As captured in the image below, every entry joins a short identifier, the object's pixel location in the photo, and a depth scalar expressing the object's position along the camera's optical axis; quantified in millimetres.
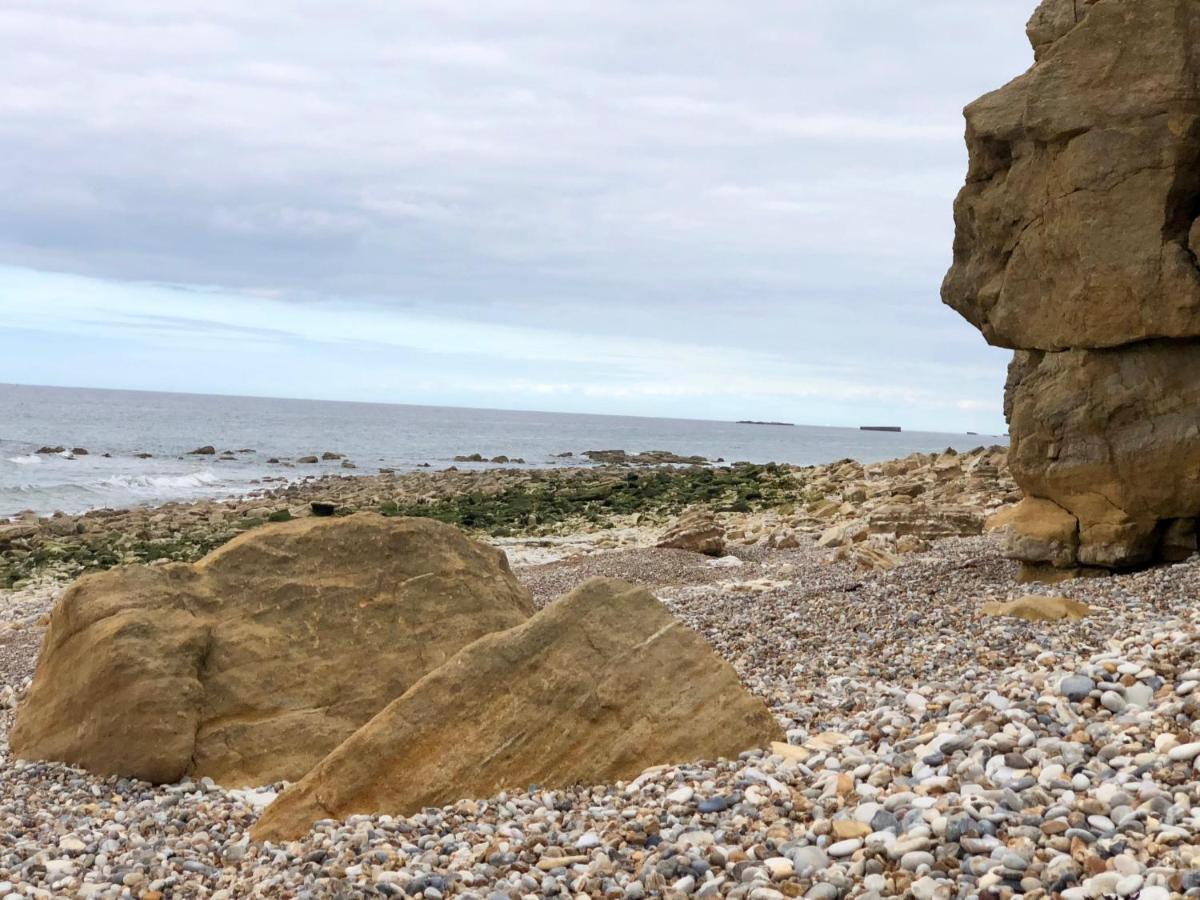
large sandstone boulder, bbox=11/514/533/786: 7852
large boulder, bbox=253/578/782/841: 6285
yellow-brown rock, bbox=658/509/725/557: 19000
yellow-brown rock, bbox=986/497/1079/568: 11102
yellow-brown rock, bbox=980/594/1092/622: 8680
